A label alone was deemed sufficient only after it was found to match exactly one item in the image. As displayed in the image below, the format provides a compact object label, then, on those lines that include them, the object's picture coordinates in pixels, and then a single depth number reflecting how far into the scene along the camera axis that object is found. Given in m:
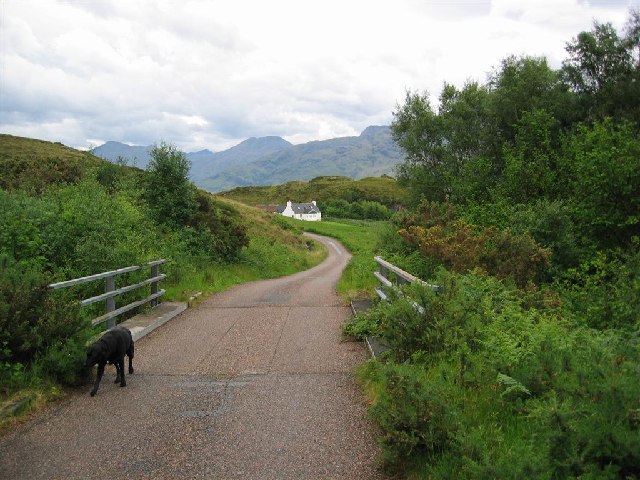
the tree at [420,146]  36.62
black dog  6.70
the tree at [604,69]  26.16
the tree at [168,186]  23.09
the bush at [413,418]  4.30
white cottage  143.62
